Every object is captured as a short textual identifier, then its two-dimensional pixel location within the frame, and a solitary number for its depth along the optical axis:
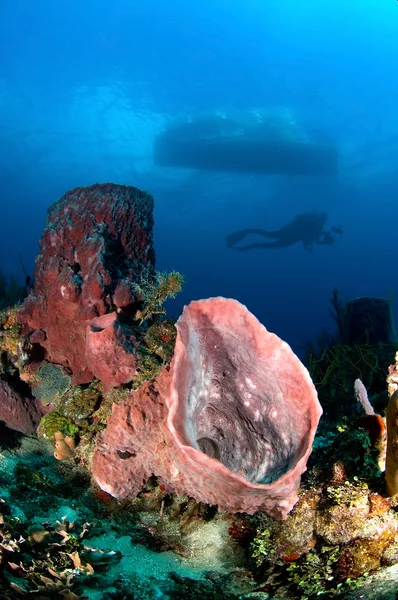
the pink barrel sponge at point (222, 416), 0.58
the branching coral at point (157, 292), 1.30
